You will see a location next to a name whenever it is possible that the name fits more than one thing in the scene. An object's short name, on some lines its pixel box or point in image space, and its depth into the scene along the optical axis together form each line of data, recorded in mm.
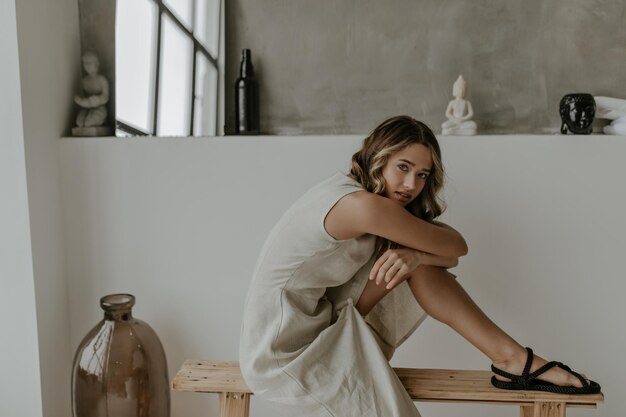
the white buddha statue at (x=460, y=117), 2053
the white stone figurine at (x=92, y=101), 2121
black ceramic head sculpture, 1972
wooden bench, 1594
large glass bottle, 1931
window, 2146
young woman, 1560
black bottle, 2174
